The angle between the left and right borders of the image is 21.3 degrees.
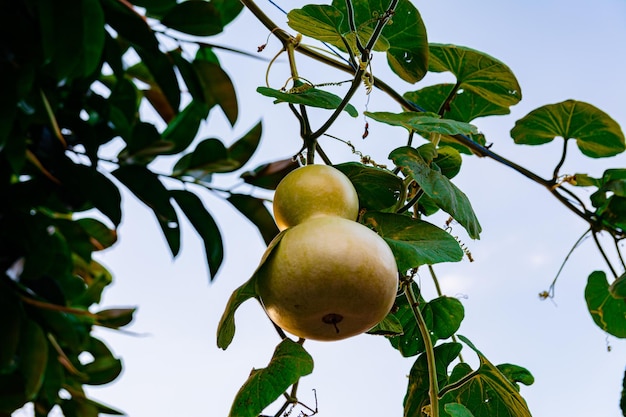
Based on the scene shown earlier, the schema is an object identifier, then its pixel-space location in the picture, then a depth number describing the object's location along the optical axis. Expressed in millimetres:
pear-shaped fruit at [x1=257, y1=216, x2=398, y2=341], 1479
